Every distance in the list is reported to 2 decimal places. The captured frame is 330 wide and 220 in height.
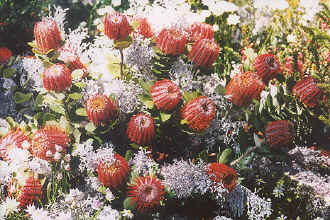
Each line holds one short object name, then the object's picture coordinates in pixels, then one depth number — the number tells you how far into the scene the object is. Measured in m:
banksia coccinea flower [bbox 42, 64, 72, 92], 1.40
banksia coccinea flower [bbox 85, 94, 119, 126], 1.38
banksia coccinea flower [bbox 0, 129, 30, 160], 1.51
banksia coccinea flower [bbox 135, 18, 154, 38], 1.66
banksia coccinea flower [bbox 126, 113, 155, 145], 1.42
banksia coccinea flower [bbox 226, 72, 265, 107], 1.47
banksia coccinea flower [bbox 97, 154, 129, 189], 1.34
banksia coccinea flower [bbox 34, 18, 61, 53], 1.49
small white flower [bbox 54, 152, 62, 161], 1.34
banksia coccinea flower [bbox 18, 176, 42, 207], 1.41
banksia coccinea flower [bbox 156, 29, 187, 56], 1.51
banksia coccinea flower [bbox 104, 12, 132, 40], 1.42
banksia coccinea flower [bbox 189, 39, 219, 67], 1.54
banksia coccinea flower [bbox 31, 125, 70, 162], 1.42
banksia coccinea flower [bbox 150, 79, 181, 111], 1.42
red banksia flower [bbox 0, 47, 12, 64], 2.00
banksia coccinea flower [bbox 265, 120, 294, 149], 1.44
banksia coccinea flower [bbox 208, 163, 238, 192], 1.43
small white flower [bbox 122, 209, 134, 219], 1.35
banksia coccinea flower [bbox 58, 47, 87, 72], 1.58
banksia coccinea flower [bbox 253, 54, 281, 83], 1.56
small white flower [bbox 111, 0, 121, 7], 2.47
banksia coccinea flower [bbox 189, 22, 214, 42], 1.69
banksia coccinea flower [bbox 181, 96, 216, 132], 1.43
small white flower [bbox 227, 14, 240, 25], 2.31
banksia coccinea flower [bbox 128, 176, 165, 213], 1.32
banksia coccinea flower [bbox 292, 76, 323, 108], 1.65
